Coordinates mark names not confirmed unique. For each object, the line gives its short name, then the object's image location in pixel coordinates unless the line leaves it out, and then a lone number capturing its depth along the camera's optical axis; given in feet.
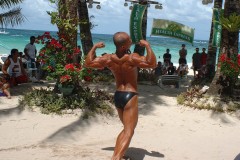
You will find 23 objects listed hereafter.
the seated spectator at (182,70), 50.14
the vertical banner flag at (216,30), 41.51
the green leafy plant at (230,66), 30.83
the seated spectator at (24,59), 43.50
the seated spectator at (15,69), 33.86
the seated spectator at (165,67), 49.80
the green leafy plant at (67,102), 26.76
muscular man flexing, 16.66
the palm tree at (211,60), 43.14
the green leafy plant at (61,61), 27.45
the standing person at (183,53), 54.39
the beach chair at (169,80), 39.96
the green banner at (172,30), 50.08
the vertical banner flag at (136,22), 42.22
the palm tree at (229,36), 32.27
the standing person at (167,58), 53.01
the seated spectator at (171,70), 49.35
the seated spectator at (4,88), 30.01
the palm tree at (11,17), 40.94
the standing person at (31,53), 42.58
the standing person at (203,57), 50.60
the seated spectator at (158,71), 46.88
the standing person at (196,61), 50.92
